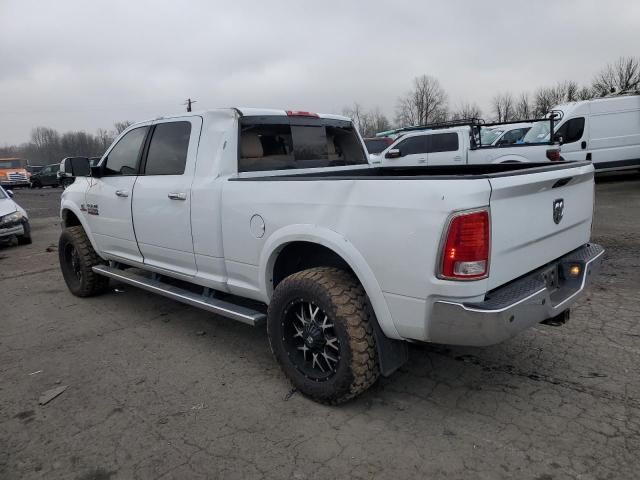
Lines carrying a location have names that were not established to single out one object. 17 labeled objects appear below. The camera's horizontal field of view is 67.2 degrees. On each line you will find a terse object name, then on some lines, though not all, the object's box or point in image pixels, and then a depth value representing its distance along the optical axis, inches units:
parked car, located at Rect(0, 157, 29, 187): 1328.7
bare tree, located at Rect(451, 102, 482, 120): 2840.6
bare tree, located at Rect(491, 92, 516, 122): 2864.7
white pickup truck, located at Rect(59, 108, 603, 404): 98.7
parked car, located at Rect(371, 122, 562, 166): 453.7
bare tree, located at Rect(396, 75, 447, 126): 3110.2
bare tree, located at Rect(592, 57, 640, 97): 1877.5
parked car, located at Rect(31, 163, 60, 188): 1327.5
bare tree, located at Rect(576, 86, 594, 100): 2085.4
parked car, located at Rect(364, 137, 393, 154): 762.2
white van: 539.8
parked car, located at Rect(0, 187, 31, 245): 379.9
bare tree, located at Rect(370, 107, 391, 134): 2961.1
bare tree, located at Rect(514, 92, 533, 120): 2763.3
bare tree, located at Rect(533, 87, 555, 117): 2481.5
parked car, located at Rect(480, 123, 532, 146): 646.3
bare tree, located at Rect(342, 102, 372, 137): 2821.1
